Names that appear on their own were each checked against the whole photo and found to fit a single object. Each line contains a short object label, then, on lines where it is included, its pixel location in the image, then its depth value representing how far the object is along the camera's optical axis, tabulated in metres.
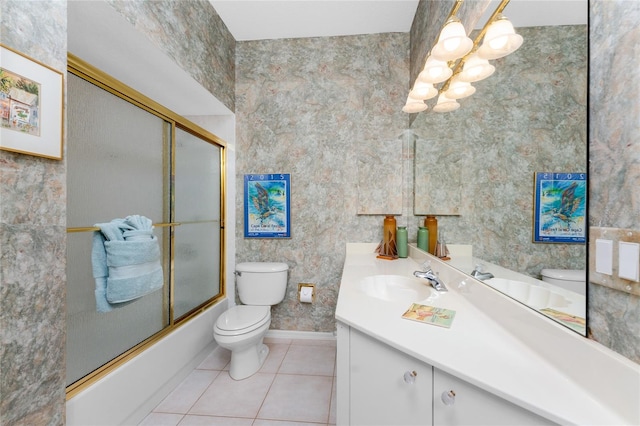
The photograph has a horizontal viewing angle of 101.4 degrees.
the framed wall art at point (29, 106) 0.79
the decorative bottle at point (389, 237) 2.10
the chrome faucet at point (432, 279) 1.31
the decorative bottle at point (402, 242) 2.07
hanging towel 1.17
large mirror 0.69
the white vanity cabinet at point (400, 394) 0.65
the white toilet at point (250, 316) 1.75
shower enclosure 1.19
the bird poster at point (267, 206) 2.37
